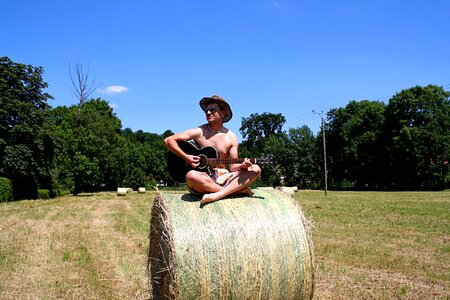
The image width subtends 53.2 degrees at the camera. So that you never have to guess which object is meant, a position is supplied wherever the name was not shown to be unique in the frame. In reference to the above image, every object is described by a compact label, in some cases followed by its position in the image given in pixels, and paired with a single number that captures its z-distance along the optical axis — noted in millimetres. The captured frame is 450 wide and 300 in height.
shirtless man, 5348
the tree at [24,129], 31531
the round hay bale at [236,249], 4613
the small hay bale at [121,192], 34275
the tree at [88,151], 41812
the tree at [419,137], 48250
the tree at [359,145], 57062
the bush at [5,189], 29234
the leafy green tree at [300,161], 65688
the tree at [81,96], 50722
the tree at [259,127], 84794
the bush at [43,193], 35969
